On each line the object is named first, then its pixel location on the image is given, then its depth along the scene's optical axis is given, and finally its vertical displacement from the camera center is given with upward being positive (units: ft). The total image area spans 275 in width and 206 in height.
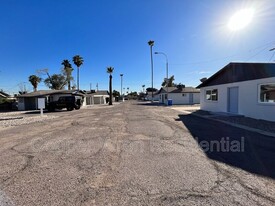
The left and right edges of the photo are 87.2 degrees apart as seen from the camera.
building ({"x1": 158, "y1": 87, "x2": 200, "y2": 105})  99.27 +1.12
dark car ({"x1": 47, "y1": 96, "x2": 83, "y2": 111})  64.30 -2.16
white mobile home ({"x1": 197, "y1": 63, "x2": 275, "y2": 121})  29.47 +1.76
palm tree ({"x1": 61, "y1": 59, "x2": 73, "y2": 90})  142.11 +28.63
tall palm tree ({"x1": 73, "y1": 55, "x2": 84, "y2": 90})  135.05 +36.41
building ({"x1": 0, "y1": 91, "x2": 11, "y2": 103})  85.14 +1.69
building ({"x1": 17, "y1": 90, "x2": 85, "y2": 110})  78.89 +1.22
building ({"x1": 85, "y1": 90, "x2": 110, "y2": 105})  114.42 +1.36
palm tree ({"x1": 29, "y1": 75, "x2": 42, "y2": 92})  138.75 +18.66
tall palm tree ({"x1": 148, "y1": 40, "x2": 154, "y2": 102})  131.32 +49.84
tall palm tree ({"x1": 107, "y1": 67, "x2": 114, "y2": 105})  105.89 +9.59
